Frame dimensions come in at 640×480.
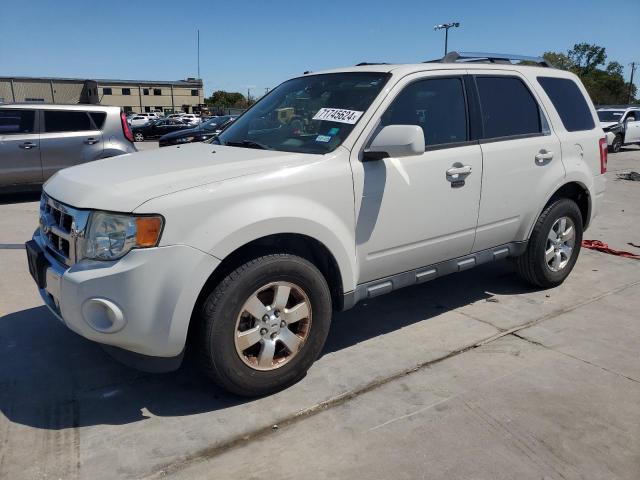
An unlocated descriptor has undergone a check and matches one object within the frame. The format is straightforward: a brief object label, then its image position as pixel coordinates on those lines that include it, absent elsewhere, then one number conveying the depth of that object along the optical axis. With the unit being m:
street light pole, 43.06
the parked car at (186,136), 14.30
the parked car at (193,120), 34.40
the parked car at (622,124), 19.31
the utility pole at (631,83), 73.19
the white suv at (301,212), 2.65
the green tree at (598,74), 70.06
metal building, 84.06
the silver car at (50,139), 8.75
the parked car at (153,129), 30.84
